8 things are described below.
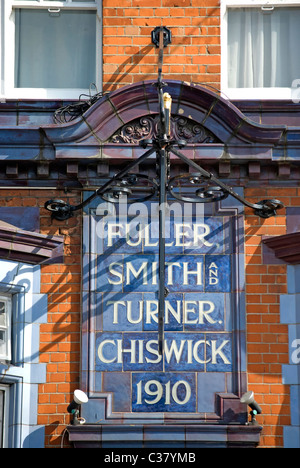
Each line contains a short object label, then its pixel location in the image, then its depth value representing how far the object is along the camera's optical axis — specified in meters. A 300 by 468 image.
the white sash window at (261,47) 15.77
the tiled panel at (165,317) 14.27
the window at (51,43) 15.76
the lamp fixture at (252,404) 13.93
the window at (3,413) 14.31
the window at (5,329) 14.46
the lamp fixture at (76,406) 13.98
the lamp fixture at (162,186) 13.65
